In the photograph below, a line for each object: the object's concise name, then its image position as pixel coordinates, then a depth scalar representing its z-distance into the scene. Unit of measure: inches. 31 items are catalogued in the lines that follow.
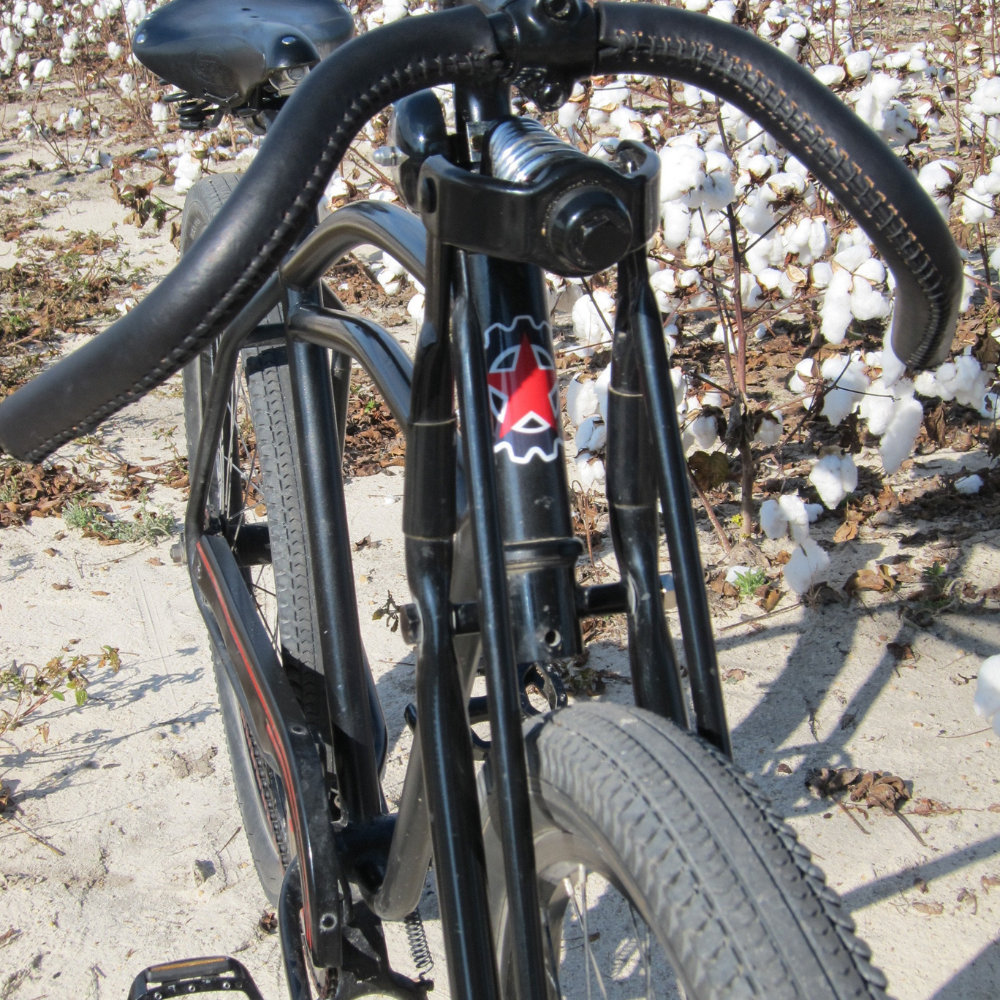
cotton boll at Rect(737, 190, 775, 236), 113.7
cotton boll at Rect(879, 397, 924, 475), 110.3
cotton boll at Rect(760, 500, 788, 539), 113.3
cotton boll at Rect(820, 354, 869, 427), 114.1
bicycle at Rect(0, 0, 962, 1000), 32.5
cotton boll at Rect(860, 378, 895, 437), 111.3
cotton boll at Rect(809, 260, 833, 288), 116.3
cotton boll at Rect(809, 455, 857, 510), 112.3
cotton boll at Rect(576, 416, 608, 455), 111.0
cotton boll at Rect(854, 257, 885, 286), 106.9
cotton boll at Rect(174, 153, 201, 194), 197.0
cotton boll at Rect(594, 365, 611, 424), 103.6
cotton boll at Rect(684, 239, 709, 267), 113.6
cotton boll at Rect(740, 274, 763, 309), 132.4
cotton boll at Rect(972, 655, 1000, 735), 67.1
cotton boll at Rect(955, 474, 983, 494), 129.0
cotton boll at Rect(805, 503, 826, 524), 120.0
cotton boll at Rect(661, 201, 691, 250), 106.0
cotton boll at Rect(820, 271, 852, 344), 107.7
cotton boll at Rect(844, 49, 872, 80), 118.1
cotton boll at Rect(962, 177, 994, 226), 126.9
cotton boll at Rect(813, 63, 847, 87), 116.7
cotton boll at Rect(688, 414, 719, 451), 111.2
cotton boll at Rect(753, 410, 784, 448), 115.4
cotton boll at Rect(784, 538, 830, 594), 111.7
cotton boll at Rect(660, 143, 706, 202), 100.7
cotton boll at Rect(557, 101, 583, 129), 132.6
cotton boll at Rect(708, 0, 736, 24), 124.2
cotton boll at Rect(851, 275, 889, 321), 105.3
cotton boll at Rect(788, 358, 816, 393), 122.4
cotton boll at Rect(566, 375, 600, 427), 110.6
